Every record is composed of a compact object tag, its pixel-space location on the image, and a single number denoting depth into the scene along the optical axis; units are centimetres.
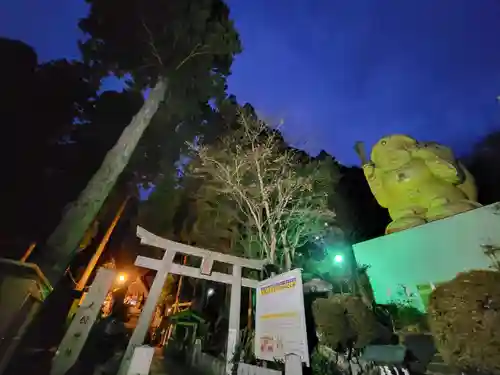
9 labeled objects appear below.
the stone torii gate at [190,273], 650
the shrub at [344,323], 596
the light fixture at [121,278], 2045
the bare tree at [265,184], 1076
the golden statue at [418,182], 1084
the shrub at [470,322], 337
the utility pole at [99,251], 1695
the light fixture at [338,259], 1301
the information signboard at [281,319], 496
